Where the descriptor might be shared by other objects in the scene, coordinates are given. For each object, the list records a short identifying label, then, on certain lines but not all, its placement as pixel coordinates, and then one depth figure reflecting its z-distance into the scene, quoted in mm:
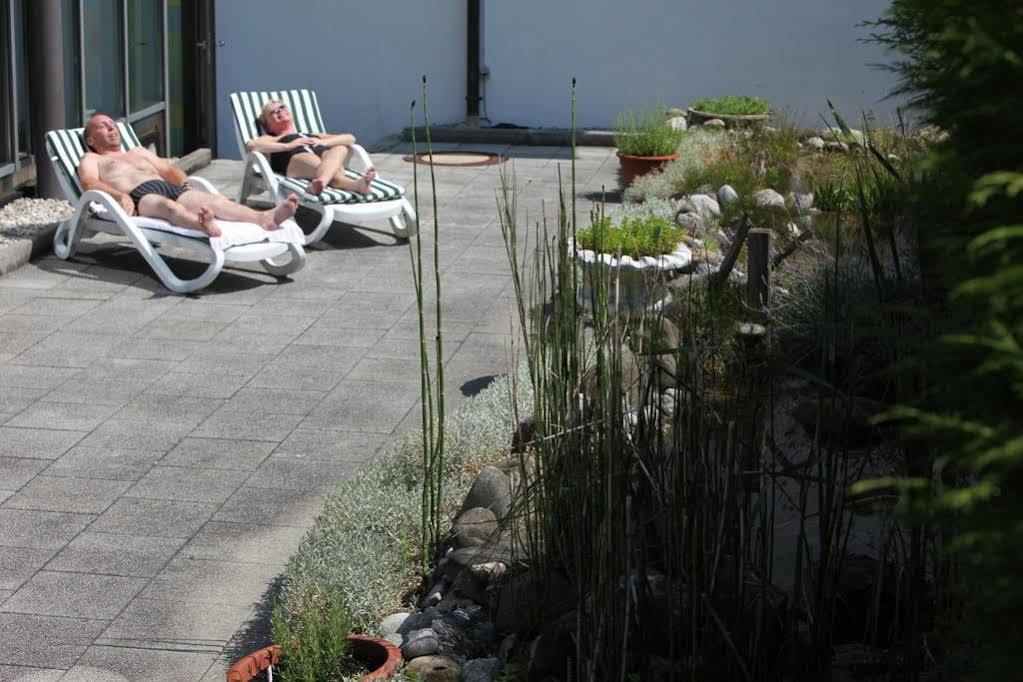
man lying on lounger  7829
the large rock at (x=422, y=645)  3490
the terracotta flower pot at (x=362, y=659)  3355
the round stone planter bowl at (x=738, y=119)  12375
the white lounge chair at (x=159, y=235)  7660
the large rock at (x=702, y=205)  8930
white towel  7672
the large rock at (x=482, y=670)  3352
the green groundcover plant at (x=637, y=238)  6785
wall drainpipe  14023
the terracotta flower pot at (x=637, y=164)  10766
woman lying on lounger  8977
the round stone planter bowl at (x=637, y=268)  6315
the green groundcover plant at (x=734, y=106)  12750
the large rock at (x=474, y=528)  4004
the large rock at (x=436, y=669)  3371
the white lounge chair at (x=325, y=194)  8711
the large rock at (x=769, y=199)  8602
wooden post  5797
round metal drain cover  12172
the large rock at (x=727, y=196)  9023
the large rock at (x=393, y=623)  3719
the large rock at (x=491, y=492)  4141
